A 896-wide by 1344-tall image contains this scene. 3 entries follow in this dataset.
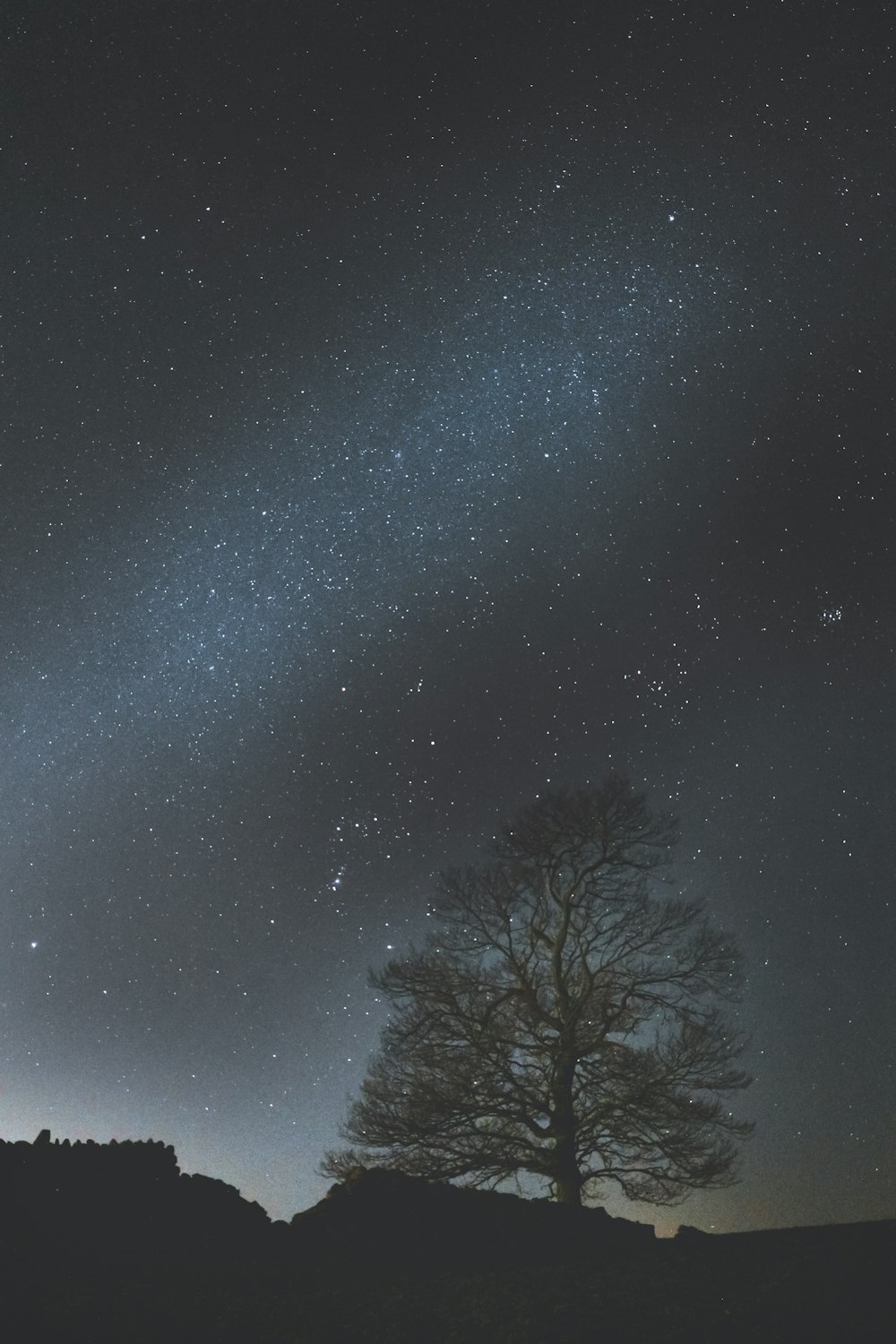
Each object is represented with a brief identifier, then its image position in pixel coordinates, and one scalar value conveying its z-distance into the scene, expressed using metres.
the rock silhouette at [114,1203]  11.41
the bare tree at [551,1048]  13.67
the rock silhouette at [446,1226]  11.42
